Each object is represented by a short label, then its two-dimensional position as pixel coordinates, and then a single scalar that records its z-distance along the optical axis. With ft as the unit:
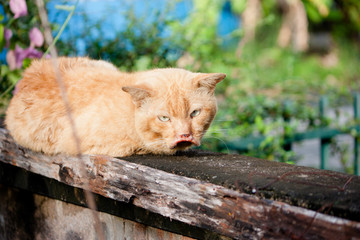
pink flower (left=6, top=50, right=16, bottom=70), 10.34
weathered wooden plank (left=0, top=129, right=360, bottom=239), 4.28
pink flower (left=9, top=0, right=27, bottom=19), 9.21
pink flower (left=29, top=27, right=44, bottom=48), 10.39
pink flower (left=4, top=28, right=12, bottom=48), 9.85
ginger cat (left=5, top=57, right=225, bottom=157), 6.95
